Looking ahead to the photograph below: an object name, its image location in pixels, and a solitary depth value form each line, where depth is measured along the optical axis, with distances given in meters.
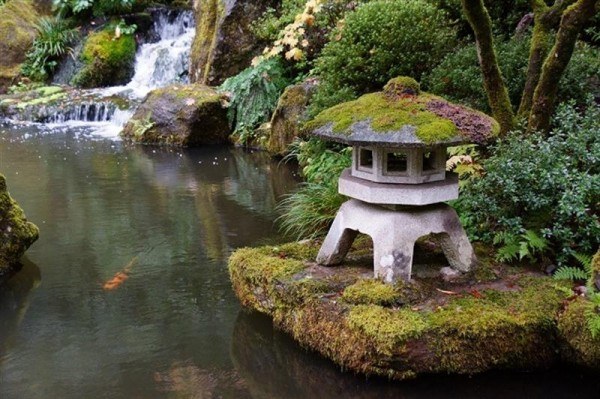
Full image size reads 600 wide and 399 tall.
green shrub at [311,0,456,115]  10.14
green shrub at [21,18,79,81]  21.92
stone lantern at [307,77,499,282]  5.32
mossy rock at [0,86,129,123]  18.59
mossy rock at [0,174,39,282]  7.25
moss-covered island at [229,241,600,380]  5.05
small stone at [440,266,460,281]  5.87
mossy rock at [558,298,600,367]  4.87
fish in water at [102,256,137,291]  7.18
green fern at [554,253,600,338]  4.73
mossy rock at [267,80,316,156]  13.56
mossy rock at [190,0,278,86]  17.09
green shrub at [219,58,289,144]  15.59
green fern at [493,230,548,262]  5.91
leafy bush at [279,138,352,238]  8.14
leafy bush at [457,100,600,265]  5.85
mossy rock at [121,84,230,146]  15.58
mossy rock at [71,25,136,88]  21.20
